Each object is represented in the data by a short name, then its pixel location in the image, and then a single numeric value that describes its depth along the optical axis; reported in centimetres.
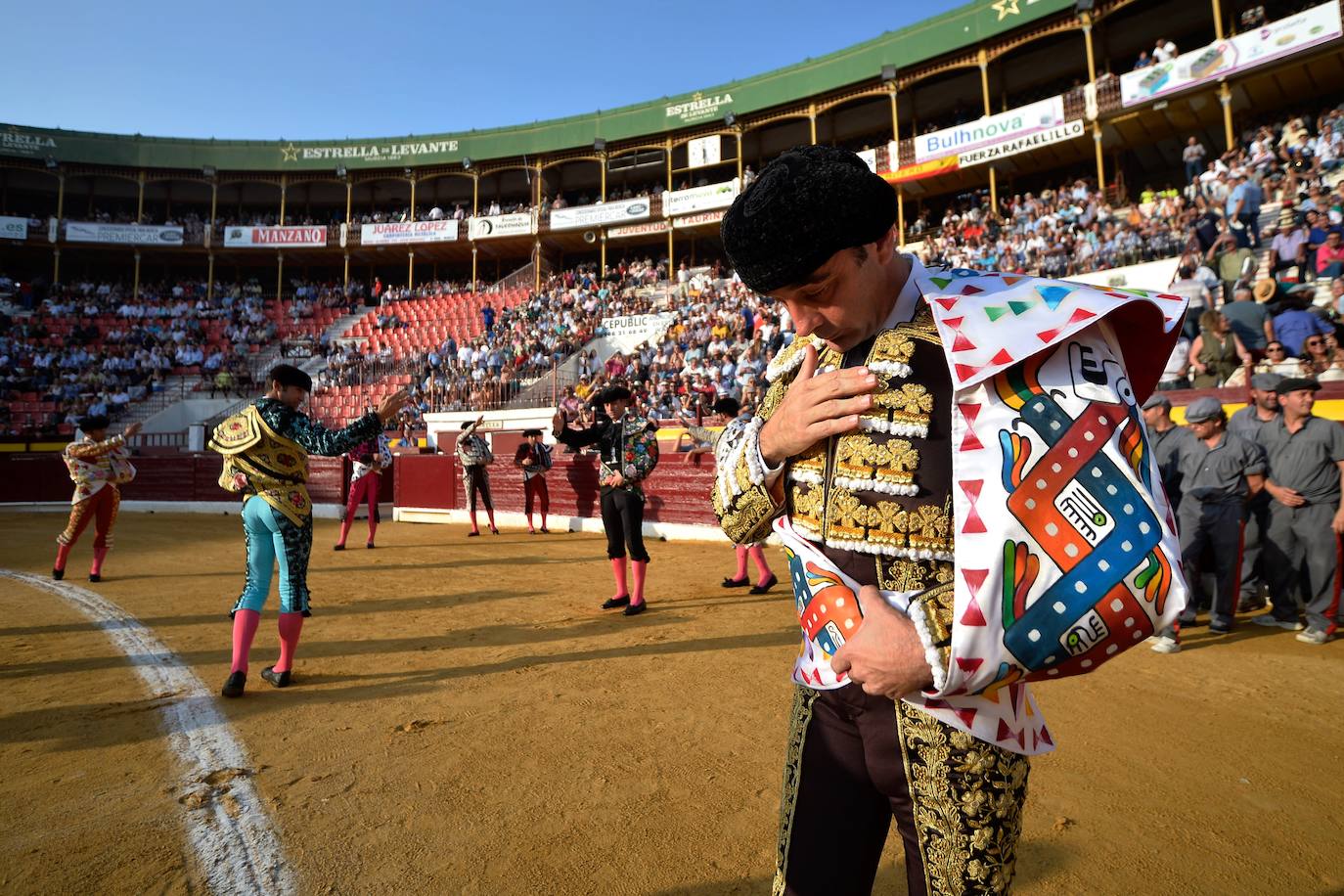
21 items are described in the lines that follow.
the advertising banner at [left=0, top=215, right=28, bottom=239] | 2752
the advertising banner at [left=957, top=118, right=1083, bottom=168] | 1827
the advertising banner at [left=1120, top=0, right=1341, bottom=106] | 1461
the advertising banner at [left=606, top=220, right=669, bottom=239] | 2578
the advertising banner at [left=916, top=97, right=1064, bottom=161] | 1861
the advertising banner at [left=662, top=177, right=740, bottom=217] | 2423
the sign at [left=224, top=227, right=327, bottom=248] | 2938
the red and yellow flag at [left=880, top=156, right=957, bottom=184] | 2025
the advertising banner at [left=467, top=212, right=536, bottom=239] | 2773
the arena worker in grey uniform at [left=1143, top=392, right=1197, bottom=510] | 524
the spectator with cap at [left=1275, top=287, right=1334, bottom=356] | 699
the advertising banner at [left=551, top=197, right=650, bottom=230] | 2606
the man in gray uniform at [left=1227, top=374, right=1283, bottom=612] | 501
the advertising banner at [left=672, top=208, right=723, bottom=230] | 2459
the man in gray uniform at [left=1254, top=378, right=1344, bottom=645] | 455
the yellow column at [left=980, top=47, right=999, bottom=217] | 1926
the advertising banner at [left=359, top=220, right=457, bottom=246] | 2872
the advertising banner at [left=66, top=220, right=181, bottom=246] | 2833
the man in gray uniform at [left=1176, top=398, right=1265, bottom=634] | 484
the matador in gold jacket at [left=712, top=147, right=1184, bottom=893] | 81
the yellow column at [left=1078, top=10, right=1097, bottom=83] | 1803
